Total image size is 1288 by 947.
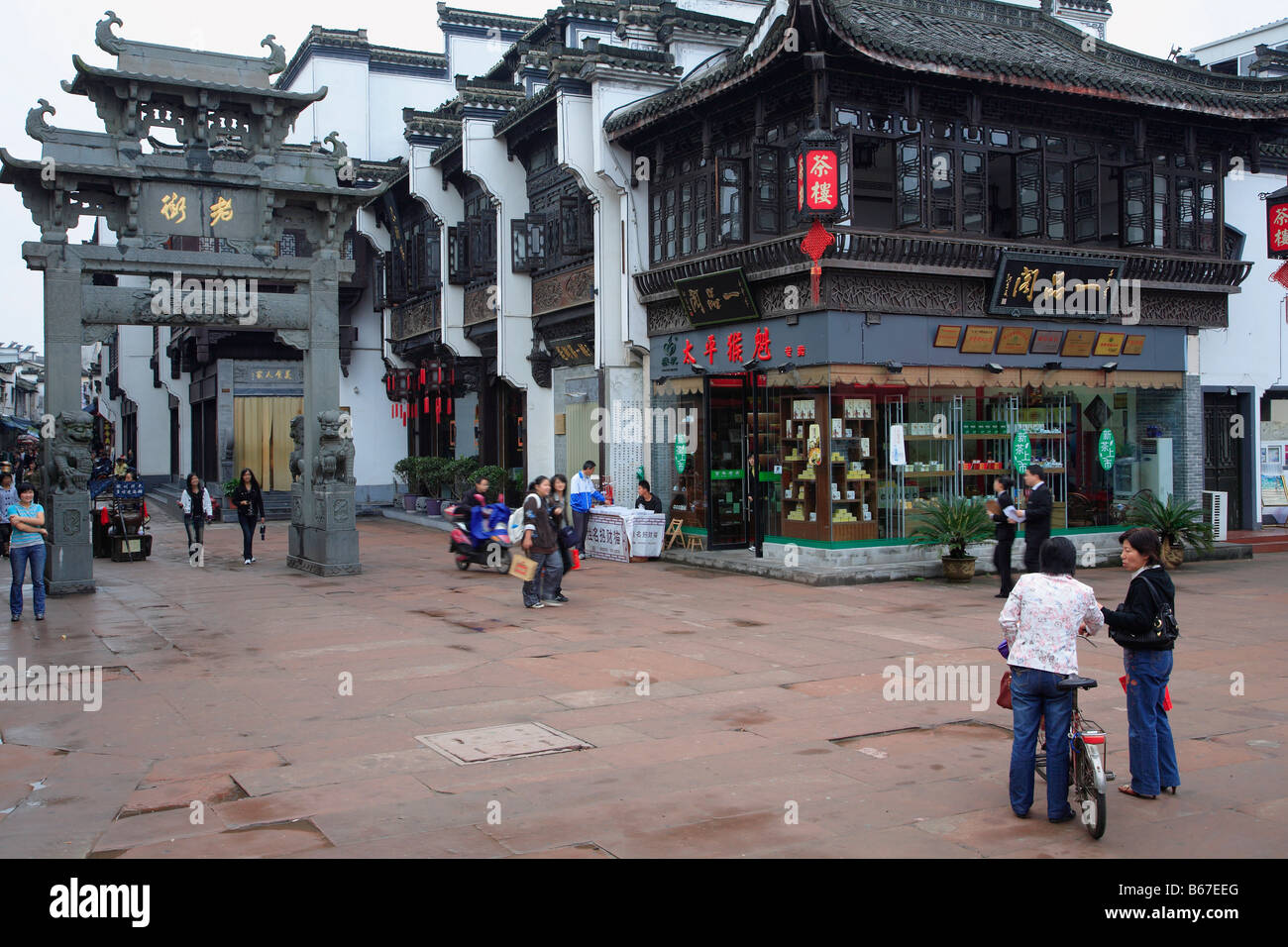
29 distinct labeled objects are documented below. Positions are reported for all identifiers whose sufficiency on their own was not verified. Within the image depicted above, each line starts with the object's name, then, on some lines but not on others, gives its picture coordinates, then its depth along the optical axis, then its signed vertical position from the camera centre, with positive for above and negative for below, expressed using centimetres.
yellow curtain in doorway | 3081 +77
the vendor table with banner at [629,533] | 1942 -121
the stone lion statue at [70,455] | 1552 +20
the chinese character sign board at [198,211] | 1672 +385
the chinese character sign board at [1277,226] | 1872 +377
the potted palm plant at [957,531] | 1659 -108
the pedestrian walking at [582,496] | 1950 -58
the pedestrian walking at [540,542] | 1398 -98
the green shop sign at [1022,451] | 1834 +10
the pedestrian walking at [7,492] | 1870 -37
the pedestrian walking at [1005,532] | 1489 -99
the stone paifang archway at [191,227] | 1580 +361
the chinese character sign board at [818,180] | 1549 +383
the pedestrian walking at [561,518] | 1438 -70
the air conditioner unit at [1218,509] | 1977 -96
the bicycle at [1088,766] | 584 -162
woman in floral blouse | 614 -107
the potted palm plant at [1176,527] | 1838 -117
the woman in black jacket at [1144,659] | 642 -117
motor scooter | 1855 -119
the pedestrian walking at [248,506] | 1958 -68
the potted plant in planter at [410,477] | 2997 -34
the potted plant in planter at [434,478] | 2828 -35
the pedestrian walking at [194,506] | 2061 -69
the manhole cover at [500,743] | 768 -195
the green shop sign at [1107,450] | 1948 +10
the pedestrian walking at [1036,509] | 1384 -64
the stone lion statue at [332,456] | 1769 +16
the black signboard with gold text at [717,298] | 1778 +262
